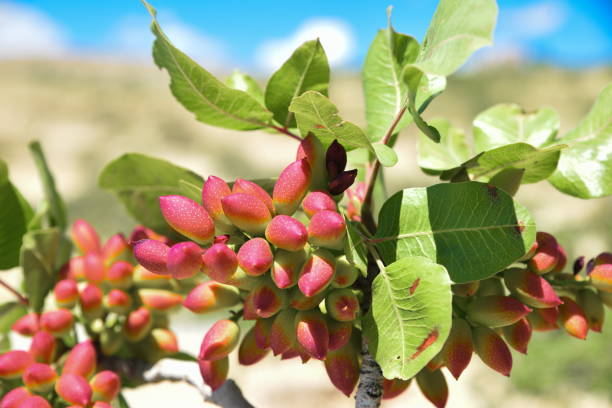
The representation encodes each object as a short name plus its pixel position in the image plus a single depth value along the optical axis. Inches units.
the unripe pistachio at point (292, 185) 11.5
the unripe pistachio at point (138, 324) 14.7
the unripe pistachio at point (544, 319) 12.5
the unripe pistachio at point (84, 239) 15.6
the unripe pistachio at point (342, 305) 11.4
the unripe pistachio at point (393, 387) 13.2
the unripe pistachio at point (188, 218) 11.4
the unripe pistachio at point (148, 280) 15.0
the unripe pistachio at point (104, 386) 13.6
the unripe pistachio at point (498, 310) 11.6
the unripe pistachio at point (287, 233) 11.0
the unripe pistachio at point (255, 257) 11.0
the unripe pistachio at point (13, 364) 13.8
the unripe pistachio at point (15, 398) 13.3
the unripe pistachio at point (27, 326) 14.9
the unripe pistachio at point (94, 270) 14.9
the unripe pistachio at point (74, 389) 13.1
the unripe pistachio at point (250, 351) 12.7
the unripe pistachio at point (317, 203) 11.3
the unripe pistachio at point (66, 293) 14.6
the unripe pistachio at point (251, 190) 11.5
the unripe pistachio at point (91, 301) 14.5
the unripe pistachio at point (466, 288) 12.0
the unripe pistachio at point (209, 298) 12.5
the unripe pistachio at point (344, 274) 11.5
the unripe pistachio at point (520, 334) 12.3
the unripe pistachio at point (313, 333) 11.2
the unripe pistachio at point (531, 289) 11.8
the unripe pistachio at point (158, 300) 14.9
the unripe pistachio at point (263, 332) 12.1
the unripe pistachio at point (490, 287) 12.4
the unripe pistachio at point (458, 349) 11.8
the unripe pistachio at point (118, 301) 14.6
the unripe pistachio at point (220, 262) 11.0
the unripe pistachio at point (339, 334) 11.7
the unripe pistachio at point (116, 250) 15.2
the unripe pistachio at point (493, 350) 12.0
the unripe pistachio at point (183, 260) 10.9
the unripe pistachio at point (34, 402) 13.1
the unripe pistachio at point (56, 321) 14.5
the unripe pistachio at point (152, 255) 11.3
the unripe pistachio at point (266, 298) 11.3
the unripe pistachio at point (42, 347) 14.2
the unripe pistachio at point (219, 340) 12.0
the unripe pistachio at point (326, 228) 10.9
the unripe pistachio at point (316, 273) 10.9
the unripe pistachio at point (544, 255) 12.1
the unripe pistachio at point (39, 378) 13.6
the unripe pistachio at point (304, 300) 11.4
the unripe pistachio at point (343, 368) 12.3
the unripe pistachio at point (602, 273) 12.7
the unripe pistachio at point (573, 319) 12.4
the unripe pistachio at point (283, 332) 11.6
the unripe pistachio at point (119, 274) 14.7
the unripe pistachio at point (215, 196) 11.5
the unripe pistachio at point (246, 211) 11.1
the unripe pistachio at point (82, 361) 13.8
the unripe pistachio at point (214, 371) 12.7
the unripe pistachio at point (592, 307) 12.9
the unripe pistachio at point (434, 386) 12.8
